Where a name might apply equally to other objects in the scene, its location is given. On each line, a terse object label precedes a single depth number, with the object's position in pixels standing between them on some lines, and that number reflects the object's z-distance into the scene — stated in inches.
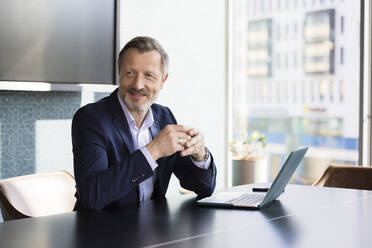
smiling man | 74.7
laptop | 75.0
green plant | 183.0
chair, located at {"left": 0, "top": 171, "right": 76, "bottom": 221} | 85.7
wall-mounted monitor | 118.4
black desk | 55.7
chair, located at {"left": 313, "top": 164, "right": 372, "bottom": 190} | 121.6
